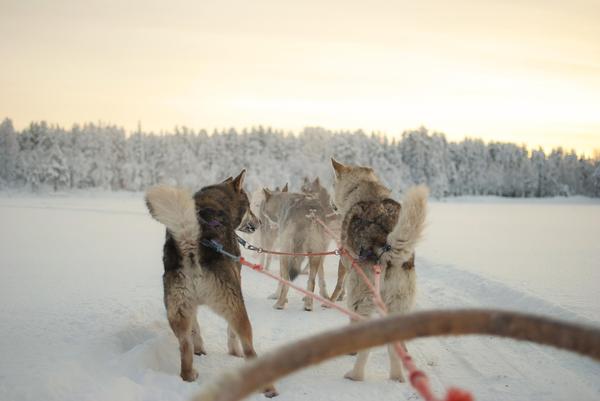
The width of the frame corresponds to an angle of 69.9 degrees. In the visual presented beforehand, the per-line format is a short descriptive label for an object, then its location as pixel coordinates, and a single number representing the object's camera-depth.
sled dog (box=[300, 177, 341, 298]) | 9.73
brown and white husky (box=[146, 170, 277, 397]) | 4.33
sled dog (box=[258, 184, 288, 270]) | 12.30
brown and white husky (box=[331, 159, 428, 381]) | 4.39
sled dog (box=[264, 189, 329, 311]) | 8.62
